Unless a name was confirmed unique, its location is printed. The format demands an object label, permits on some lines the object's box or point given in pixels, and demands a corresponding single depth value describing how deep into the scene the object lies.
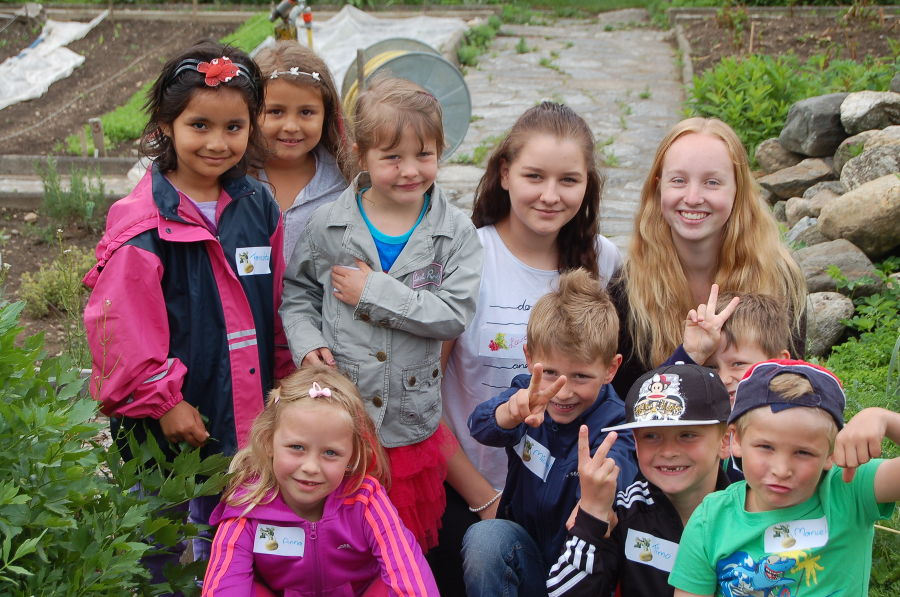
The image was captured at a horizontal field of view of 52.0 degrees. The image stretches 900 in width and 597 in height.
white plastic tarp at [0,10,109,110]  11.56
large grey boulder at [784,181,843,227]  6.05
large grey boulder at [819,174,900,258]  5.14
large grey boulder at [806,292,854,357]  4.79
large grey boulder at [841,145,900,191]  5.66
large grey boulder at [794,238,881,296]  5.00
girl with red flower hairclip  2.70
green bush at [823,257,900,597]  3.04
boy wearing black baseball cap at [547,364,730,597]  2.29
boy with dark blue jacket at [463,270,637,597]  2.61
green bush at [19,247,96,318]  5.55
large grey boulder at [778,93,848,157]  6.64
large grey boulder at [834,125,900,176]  5.84
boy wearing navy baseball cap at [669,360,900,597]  2.07
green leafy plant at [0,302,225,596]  1.90
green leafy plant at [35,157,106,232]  6.72
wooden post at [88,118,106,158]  8.14
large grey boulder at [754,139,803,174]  7.01
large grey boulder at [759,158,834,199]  6.53
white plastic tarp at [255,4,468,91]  11.41
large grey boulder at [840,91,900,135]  6.33
